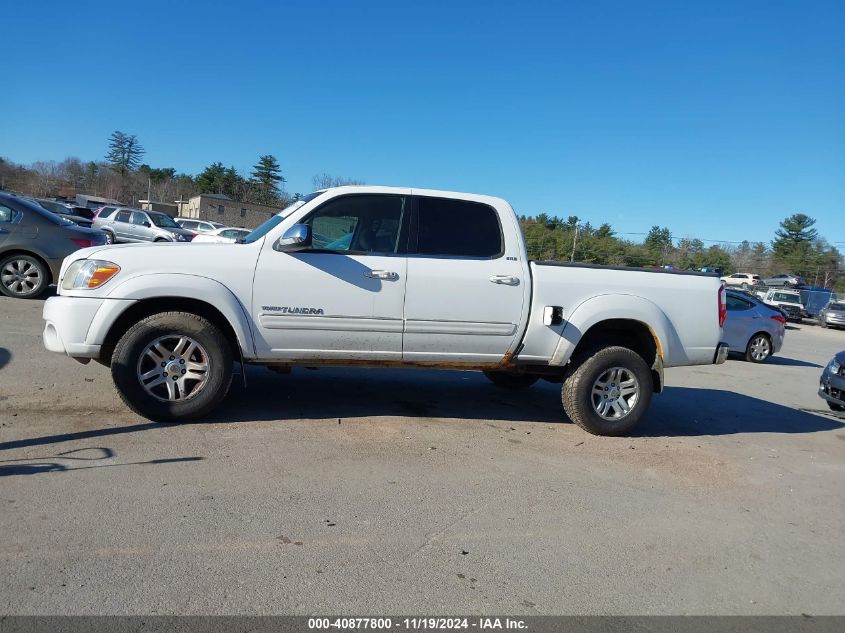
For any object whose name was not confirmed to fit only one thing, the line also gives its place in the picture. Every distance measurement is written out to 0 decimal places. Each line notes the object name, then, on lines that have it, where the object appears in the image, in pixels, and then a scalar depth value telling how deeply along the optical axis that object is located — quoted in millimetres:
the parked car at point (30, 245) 10393
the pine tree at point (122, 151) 113062
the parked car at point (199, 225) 33625
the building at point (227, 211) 64062
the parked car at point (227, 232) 25783
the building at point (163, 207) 64212
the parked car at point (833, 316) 31469
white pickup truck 4980
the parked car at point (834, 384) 8055
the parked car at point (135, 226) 26984
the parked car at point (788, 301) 34781
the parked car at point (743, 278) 60312
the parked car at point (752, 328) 13641
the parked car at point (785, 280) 55031
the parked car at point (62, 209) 26828
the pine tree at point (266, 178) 83219
